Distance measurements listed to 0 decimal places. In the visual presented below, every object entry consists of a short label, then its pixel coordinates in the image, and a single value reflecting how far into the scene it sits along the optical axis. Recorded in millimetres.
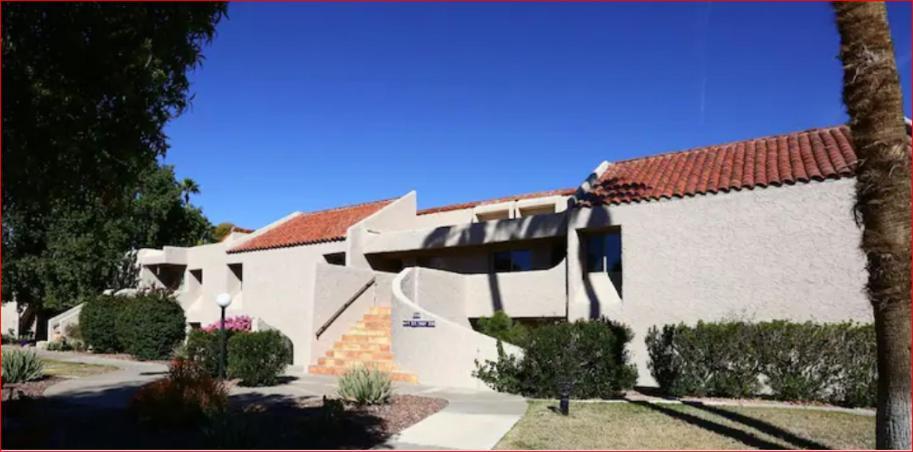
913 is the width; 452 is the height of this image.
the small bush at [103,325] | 25781
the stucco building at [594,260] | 15086
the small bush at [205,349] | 17141
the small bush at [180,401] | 10336
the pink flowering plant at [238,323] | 23500
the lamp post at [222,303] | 16297
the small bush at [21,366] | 15316
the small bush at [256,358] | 15750
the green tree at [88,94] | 7711
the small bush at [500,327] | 18659
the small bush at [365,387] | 12219
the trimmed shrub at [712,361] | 14148
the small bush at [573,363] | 14156
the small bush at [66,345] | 27672
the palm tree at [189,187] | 42103
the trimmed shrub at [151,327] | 23469
